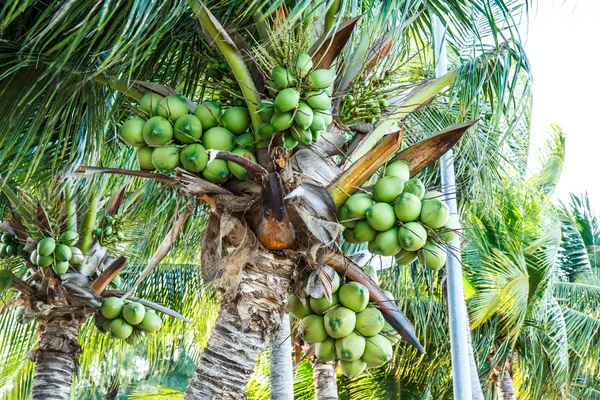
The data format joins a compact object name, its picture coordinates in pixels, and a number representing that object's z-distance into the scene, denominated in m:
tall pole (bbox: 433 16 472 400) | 5.60
